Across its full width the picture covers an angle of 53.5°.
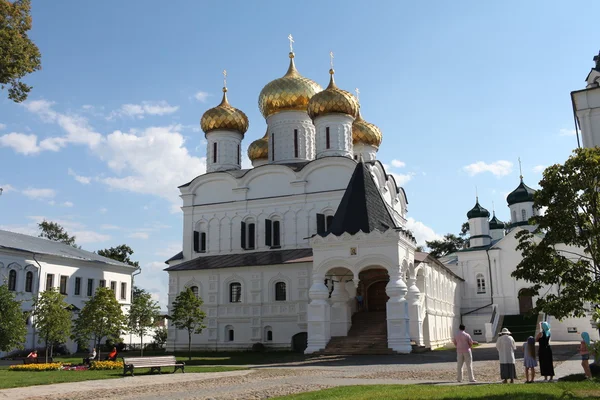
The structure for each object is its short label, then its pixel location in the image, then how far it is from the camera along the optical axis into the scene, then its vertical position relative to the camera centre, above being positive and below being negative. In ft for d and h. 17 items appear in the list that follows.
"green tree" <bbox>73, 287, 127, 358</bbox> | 71.26 +1.76
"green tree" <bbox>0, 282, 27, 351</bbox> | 64.39 +1.31
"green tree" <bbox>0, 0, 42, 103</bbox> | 52.49 +25.34
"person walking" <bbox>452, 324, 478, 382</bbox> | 40.68 -1.84
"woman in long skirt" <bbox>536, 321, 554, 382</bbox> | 40.04 -2.24
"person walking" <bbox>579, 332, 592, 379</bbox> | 37.86 -2.21
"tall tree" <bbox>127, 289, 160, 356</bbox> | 81.35 +2.55
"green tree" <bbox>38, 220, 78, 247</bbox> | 169.17 +28.51
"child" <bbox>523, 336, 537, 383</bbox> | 39.83 -2.34
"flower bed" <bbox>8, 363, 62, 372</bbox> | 58.61 -3.16
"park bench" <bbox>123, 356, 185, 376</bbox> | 50.96 -2.68
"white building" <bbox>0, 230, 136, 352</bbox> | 98.78 +11.32
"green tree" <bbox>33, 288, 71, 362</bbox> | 68.44 +1.94
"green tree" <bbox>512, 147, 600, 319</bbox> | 46.85 +8.08
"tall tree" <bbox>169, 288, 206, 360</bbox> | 77.56 +2.55
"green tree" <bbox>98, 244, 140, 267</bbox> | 171.51 +22.84
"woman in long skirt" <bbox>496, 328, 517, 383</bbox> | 39.55 -2.33
